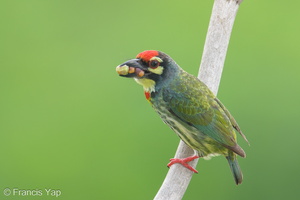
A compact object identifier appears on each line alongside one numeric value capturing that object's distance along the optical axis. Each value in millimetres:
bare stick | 7785
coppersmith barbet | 7645
